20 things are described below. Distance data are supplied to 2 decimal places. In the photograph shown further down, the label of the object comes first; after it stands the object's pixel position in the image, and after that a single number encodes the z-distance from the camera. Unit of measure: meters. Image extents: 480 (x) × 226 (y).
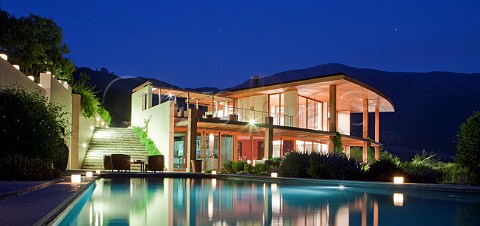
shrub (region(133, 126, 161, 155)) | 22.98
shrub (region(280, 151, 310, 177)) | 15.62
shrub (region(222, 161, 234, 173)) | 19.56
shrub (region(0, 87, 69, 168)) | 11.46
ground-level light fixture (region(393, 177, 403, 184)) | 12.69
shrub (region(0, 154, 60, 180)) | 10.83
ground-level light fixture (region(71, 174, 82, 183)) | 11.29
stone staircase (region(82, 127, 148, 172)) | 21.86
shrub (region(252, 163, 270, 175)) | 18.10
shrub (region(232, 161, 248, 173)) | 19.09
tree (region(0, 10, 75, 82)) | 20.08
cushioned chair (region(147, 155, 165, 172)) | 18.84
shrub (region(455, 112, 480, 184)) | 11.76
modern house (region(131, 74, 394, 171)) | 21.56
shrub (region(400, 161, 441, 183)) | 13.84
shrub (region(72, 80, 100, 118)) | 22.03
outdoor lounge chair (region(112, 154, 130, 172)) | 18.77
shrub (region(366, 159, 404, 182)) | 14.05
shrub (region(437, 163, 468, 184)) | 12.31
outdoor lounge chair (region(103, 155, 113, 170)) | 19.16
